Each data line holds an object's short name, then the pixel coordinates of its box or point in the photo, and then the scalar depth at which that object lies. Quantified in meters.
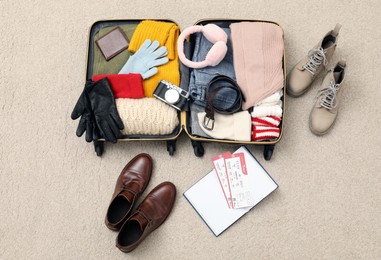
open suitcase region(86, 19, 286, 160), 1.33
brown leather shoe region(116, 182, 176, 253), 1.30
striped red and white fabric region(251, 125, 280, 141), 1.30
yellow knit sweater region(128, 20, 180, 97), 1.33
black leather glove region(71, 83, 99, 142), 1.29
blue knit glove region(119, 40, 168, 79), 1.32
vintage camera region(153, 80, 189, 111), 1.29
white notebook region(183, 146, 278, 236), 1.36
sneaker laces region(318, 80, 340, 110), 1.36
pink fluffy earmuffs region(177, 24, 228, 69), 1.29
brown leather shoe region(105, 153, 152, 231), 1.33
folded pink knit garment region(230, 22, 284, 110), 1.30
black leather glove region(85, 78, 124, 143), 1.29
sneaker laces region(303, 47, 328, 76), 1.36
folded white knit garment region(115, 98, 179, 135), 1.30
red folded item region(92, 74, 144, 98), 1.30
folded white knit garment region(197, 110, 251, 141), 1.31
